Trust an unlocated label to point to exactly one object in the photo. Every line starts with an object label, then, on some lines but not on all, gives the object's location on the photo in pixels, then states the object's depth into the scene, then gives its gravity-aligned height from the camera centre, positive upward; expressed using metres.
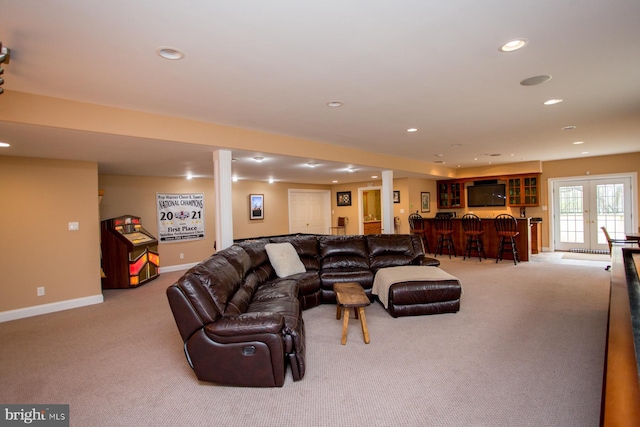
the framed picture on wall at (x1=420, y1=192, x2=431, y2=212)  9.66 +0.23
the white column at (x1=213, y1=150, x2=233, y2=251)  4.20 +0.18
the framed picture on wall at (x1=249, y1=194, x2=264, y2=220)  8.98 +0.20
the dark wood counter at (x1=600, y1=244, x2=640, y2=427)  0.97 -0.63
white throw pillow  4.36 -0.66
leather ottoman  3.88 -1.06
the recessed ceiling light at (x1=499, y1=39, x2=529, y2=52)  2.15 +1.13
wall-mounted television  9.14 +0.37
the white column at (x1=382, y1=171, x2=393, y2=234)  7.08 +0.28
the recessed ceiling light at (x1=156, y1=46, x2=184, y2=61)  2.15 +1.13
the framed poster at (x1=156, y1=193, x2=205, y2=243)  7.27 -0.04
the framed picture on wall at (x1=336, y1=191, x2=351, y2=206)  10.96 +0.46
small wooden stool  3.15 -0.92
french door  7.77 -0.15
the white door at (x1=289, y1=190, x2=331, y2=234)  10.24 +0.02
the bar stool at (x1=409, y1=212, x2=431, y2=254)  8.83 -0.49
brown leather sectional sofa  2.39 -0.90
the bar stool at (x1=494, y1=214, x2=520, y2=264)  7.11 -0.59
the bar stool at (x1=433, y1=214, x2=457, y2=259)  8.16 -0.59
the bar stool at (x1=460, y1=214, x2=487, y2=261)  7.68 -0.64
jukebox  5.81 -0.75
